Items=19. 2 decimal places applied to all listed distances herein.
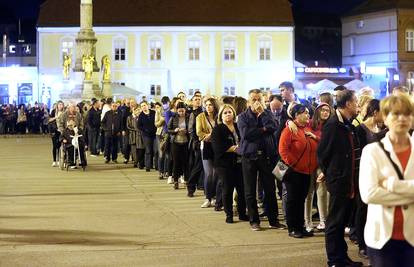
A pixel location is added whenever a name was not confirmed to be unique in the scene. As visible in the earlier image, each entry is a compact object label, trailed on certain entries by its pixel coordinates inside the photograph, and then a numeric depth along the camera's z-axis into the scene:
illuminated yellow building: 63.41
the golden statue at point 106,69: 43.54
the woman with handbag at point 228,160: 12.19
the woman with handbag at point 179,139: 16.23
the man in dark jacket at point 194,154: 15.32
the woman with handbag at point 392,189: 5.41
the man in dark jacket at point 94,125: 27.08
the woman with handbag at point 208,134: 13.72
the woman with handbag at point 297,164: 10.74
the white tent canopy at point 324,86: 41.97
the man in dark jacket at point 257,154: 11.53
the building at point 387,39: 66.62
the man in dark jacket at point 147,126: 20.25
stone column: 40.62
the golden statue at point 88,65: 40.69
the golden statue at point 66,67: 42.97
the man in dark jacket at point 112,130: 23.64
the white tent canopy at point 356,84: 38.23
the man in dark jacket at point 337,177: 8.72
